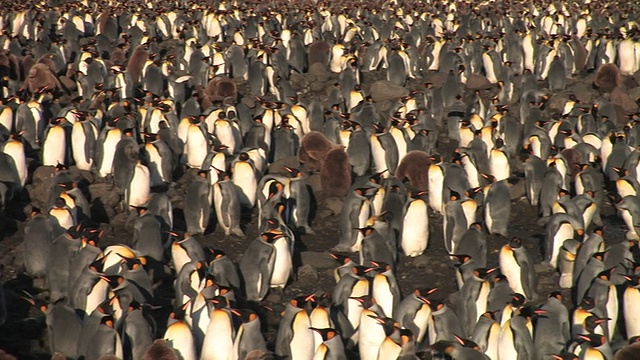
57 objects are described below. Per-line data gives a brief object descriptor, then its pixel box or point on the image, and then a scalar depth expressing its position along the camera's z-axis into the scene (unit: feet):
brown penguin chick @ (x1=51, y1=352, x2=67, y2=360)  40.83
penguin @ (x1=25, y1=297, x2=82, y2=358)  44.80
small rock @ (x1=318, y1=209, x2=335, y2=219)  67.82
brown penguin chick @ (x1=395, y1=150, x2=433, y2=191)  71.00
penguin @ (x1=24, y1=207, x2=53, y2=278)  54.49
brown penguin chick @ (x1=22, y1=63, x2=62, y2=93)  90.17
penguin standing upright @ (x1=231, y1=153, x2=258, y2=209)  66.74
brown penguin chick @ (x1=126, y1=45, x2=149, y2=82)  97.85
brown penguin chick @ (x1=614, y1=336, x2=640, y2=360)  41.78
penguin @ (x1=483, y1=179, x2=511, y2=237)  63.77
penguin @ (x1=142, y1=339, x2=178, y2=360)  41.42
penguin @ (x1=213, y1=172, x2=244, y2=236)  62.75
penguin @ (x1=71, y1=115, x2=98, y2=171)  72.69
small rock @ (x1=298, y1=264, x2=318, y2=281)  56.80
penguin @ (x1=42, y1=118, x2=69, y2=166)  71.41
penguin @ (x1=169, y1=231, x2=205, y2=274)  53.83
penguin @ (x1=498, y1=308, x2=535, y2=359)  44.45
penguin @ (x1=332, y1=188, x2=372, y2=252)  61.05
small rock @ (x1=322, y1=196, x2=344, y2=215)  68.18
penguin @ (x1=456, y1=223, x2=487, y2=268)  56.75
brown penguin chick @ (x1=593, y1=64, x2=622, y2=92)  98.02
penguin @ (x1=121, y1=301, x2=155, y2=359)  43.83
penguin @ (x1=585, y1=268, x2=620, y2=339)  48.57
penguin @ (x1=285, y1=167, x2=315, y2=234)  64.59
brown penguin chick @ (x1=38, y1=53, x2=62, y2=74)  96.58
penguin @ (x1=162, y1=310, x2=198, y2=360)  43.75
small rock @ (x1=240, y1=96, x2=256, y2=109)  90.85
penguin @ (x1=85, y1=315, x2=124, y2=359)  42.04
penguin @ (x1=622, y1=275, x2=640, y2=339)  48.29
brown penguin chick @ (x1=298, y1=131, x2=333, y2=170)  74.69
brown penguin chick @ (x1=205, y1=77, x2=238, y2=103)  89.34
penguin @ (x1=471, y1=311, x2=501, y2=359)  45.16
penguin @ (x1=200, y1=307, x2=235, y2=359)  44.73
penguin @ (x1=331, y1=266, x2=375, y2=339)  48.88
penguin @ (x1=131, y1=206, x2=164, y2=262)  55.26
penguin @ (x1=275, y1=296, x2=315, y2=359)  45.03
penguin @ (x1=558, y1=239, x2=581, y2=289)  55.31
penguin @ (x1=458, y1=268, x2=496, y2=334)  49.21
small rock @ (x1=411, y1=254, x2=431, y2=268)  59.47
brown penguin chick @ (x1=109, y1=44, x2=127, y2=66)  101.03
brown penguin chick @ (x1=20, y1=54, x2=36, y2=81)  97.55
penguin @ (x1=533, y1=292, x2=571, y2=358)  45.60
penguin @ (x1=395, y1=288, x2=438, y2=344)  47.19
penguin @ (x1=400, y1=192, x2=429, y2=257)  60.90
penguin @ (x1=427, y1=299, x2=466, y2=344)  46.55
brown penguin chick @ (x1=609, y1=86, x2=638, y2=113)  91.71
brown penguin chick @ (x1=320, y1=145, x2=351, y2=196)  69.92
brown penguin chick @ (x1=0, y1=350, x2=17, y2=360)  40.81
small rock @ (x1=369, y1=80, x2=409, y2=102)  95.55
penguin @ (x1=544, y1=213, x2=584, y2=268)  58.08
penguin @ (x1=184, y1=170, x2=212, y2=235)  62.64
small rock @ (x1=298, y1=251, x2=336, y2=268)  58.29
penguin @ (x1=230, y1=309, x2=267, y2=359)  44.11
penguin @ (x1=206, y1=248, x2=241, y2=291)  50.96
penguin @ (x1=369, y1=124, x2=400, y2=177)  74.90
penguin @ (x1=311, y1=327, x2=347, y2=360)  43.06
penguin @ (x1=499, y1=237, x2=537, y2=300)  53.88
